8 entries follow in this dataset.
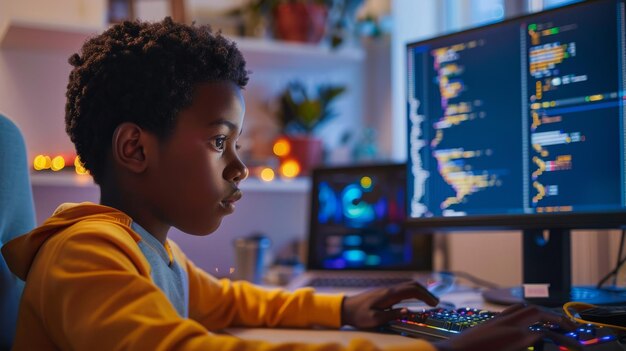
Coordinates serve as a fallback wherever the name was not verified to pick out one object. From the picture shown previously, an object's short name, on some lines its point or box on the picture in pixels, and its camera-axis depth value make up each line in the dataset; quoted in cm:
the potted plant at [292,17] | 196
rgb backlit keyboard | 72
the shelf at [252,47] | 156
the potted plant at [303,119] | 201
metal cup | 170
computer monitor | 105
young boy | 64
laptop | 163
